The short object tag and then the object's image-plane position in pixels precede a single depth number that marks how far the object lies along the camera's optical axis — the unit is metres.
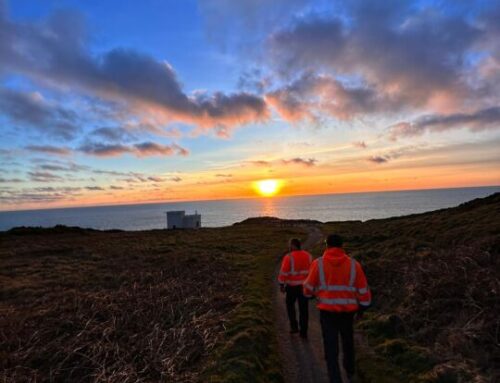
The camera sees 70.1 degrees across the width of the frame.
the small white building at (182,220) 83.88
